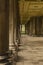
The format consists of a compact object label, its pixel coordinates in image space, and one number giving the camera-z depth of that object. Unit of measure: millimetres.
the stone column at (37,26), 29928
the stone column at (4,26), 4273
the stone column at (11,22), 8971
